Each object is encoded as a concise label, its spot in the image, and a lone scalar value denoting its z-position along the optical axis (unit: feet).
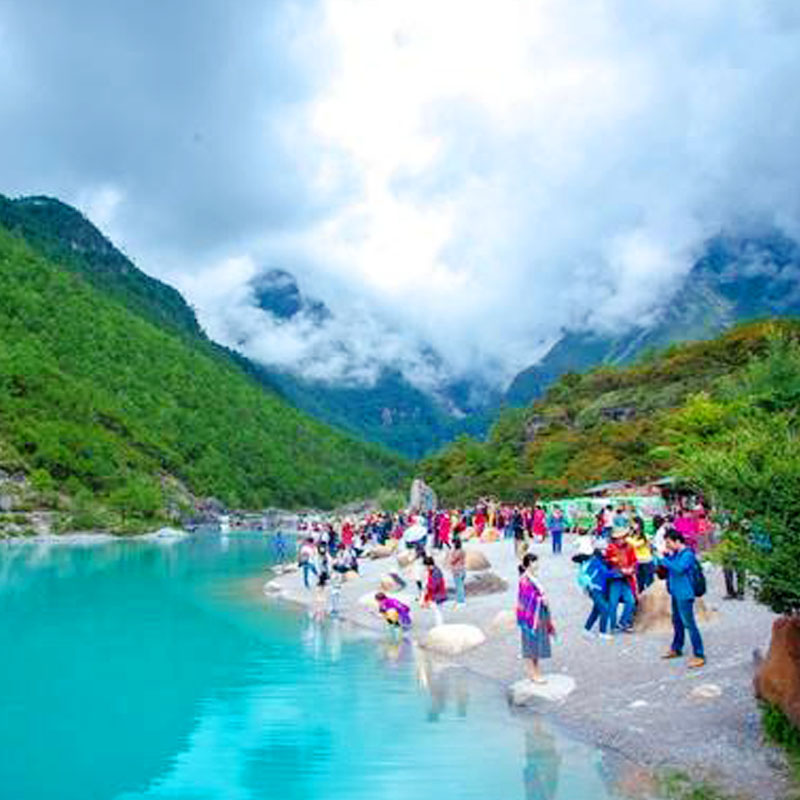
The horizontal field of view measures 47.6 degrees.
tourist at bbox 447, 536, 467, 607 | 84.28
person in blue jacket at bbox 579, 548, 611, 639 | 62.18
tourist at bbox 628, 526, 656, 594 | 69.00
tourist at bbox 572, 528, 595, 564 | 75.00
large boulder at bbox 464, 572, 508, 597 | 91.04
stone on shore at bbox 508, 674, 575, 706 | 50.78
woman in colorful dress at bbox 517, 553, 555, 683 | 50.55
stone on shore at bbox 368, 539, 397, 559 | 160.56
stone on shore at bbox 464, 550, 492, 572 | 106.42
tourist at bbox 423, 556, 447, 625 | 78.72
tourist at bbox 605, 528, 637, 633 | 62.18
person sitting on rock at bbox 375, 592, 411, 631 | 75.82
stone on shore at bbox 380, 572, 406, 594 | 102.40
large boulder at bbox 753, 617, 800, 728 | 36.27
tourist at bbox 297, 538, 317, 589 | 115.49
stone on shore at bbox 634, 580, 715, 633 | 61.38
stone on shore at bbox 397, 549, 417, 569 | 123.75
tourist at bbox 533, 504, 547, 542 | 150.13
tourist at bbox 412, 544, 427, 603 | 94.17
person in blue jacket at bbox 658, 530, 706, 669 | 50.21
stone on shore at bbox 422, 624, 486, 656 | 67.26
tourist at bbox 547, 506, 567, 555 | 125.59
